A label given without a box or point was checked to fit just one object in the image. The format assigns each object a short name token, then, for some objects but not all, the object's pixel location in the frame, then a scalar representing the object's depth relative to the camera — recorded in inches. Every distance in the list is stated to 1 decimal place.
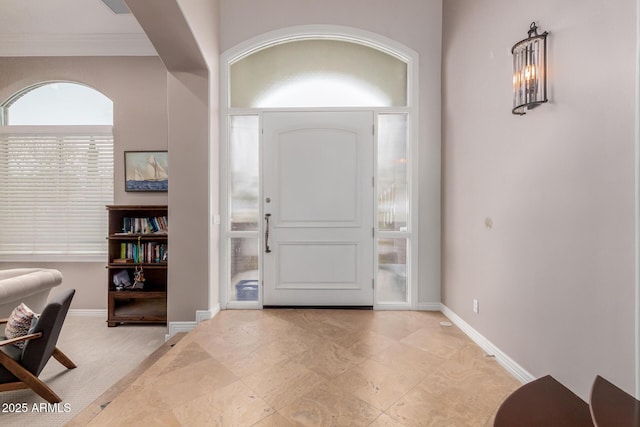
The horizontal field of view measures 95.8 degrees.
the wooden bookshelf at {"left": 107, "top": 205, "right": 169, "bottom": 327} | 134.3
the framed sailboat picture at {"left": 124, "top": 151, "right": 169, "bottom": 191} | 146.9
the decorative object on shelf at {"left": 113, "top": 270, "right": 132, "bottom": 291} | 135.6
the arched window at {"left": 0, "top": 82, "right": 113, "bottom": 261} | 149.3
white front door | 128.3
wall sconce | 67.2
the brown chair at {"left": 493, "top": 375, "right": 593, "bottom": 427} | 43.6
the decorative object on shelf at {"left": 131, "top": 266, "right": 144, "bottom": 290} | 136.6
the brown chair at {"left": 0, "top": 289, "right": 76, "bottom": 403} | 80.9
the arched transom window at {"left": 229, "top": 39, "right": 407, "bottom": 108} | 130.6
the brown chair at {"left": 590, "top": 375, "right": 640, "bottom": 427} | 39.0
